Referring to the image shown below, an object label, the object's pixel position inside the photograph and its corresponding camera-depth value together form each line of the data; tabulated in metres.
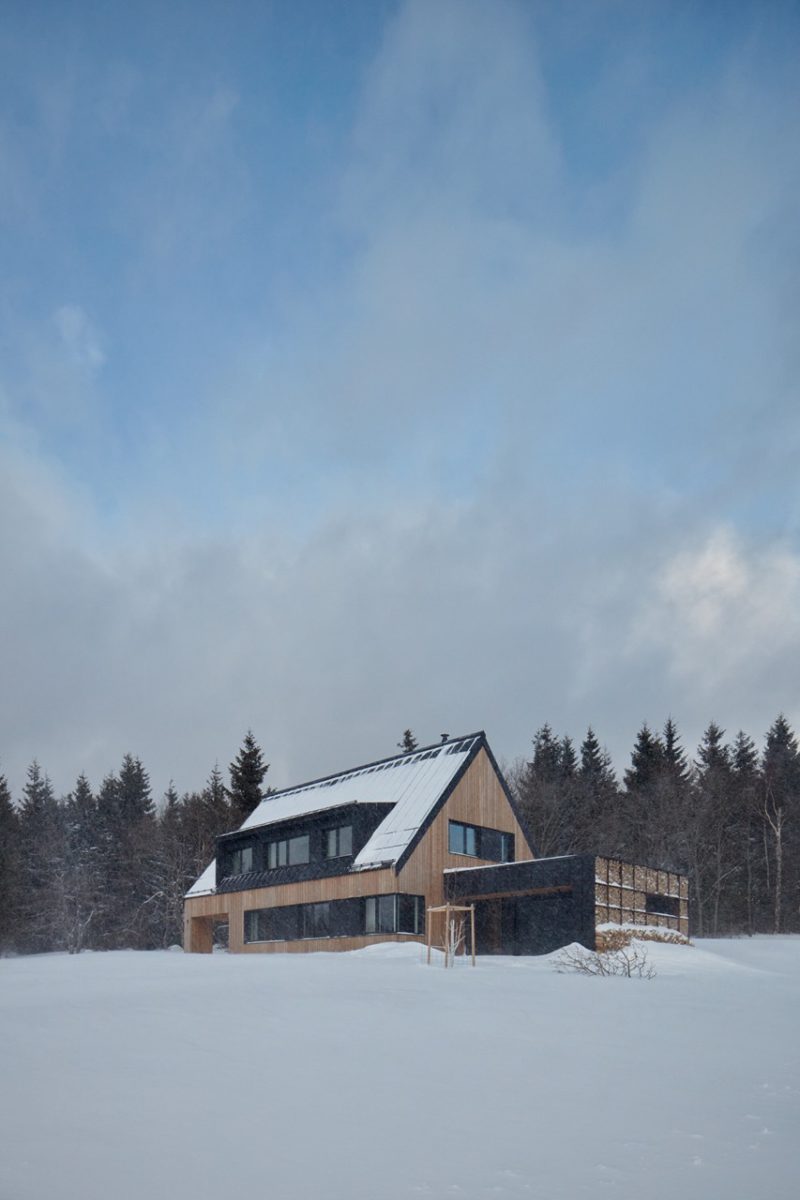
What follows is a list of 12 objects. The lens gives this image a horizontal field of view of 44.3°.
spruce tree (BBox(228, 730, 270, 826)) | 60.12
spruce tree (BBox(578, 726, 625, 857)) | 56.06
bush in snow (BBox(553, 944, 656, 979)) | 21.06
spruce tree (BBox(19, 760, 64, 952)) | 55.28
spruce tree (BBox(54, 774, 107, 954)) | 53.69
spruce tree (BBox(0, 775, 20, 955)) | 54.81
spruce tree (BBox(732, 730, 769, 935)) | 52.47
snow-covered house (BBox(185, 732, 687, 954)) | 28.78
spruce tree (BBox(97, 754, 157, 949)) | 55.22
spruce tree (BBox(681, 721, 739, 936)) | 51.75
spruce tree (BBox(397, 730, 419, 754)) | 68.56
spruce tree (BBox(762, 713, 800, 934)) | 51.31
